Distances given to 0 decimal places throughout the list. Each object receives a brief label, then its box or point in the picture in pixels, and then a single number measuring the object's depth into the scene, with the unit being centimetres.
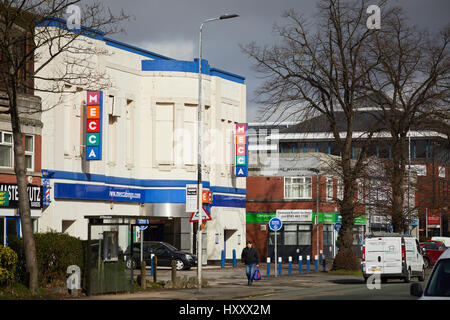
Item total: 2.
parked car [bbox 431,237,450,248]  7024
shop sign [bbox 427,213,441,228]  9381
